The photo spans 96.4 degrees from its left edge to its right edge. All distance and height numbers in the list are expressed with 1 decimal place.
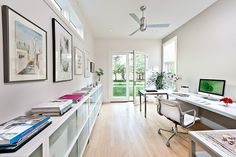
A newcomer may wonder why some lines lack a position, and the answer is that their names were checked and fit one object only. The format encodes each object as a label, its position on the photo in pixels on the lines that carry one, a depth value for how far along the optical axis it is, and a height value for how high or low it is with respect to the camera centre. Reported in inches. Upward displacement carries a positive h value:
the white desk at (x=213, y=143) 26.6 -18.8
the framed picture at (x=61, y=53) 51.7 +12.7
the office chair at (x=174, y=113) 71.4 -27.1
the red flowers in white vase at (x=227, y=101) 69.1 -16.0
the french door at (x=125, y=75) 180.1 +2.0
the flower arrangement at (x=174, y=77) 133.0 -1.5
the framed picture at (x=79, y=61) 82.7 +12.3
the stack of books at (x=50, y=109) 36.8 -11.8
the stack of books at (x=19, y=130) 20.4 -12.4
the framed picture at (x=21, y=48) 28.1 +8.7
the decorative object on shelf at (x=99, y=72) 168.7 +6.5
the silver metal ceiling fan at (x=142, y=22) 88.8 +46.0
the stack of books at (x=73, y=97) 53.4 -11.4
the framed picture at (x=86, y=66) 111.6 +10.8
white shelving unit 22.8 -20.7
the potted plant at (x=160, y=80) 163.0 -6.0
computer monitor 78.7 -8.0
